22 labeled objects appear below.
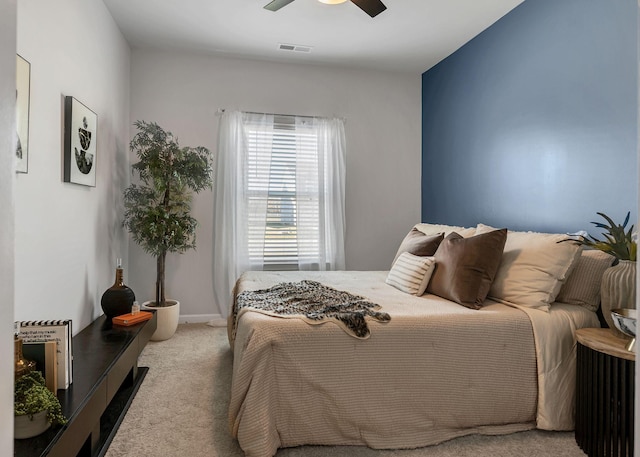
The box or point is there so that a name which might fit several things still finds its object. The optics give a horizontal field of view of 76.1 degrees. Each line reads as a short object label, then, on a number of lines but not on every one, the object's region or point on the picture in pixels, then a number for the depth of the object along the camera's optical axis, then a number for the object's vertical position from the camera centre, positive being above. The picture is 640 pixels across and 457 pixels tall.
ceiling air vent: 4.00 +1.76
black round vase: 2.81 -0.54
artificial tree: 3.53 +0.22
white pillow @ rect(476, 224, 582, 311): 2.30 -0.25
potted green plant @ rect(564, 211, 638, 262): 2.04 -0.09
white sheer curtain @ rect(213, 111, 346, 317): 4.27 +0.35
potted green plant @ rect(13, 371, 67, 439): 1.35 -0.63
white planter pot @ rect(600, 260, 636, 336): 2.03 -0.30
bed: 1.92 -0.72
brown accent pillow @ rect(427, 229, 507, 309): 2.43 -0.25
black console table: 1.41 -0.72
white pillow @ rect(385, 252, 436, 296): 2.76 -0.33
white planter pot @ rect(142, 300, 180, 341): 3.61 -0.86
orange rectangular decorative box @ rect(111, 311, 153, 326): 2.69 -0.64
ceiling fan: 2.71 +1.48
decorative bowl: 1.79 -0.41
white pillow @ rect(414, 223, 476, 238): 3.12 -0.03
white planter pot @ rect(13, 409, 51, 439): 1.35 -0.68
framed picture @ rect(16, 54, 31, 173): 1.87 +0.51
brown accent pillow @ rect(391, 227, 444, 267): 3.11 -0.14
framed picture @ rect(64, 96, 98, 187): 2.50 +0.53
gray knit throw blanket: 2.04 -0.45
